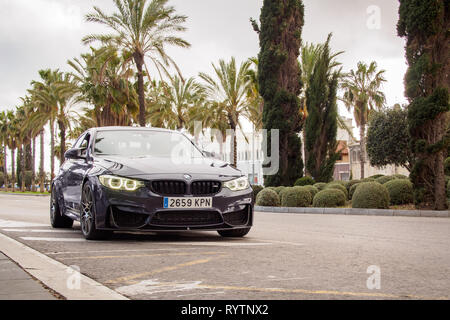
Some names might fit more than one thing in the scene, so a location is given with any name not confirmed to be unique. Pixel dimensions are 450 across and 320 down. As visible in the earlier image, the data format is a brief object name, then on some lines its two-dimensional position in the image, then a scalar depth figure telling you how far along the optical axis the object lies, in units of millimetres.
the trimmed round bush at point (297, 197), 21641
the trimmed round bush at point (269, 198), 22906
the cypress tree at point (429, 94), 17656
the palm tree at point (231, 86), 38125
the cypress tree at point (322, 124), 26703
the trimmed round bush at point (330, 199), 20250
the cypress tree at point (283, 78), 27078
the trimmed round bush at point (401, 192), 19328
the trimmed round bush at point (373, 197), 18406
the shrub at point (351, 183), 23647
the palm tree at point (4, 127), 84312
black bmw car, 6848
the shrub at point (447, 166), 22797
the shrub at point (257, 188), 27438
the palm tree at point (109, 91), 40188
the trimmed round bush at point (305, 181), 25862
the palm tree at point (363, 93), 52188
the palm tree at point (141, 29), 29359
